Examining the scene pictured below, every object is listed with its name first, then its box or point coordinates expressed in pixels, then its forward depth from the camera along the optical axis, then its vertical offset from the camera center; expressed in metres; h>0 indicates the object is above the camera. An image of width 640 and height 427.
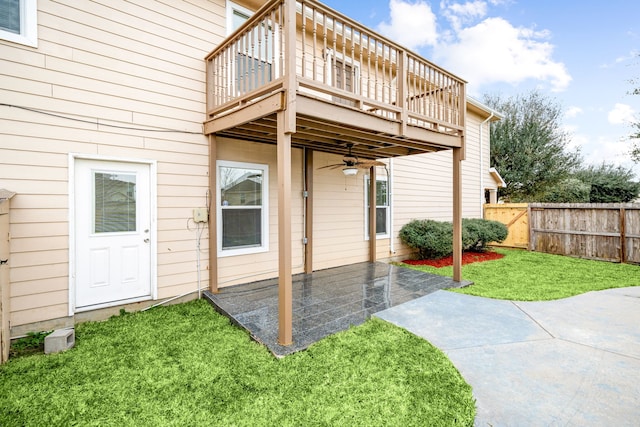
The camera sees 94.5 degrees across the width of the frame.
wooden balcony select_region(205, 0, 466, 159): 3.29 +1.52
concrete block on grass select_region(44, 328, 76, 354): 3.06 -1.33
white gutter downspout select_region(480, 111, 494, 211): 11.15 +1.64
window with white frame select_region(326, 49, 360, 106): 6.42 +3.31
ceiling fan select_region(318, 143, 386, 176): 5.68 +0.96
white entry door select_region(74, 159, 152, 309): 3.79 -0.24
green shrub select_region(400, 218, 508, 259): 7.75 -0.62
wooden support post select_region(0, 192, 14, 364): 2.89 -0.58
